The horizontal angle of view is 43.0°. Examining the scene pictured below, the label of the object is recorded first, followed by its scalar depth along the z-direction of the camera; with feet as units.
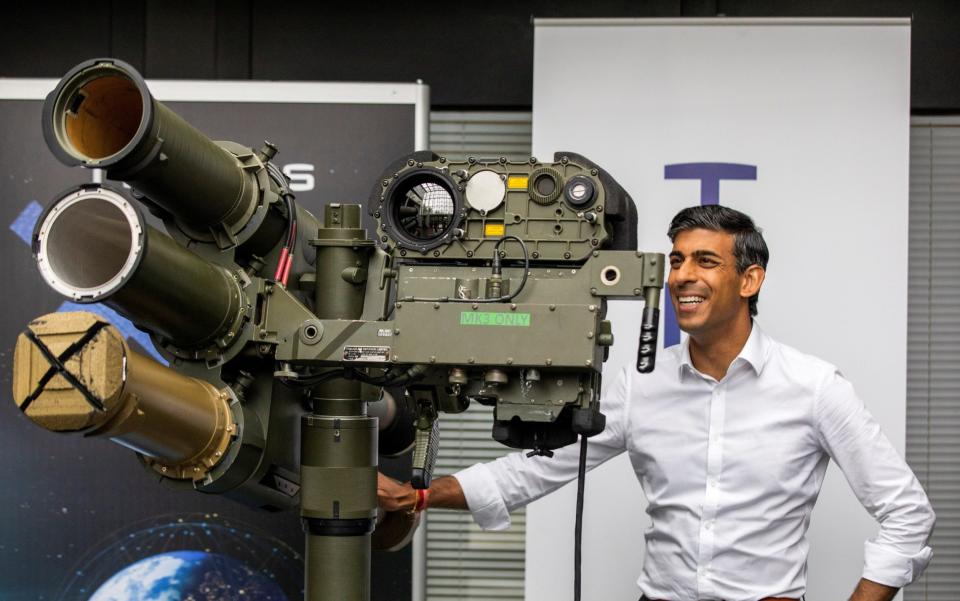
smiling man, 9.73
